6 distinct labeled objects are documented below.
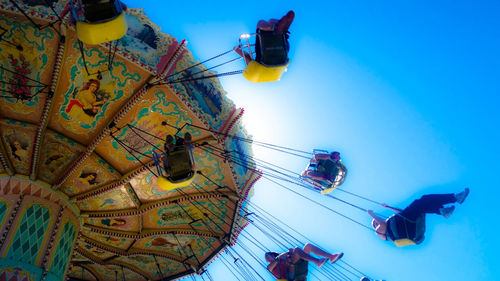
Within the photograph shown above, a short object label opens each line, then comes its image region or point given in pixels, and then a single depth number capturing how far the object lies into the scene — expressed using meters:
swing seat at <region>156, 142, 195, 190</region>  6.22
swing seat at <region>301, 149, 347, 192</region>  9.25
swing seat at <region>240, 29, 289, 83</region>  5.99
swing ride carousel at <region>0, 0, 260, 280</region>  5.99
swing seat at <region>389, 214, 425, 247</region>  7.45
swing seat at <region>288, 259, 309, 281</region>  8.19
